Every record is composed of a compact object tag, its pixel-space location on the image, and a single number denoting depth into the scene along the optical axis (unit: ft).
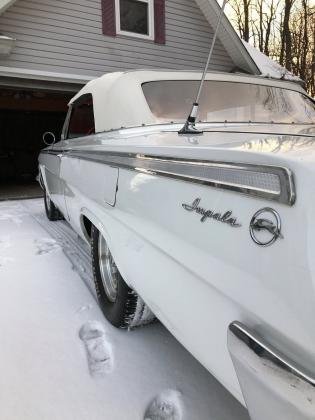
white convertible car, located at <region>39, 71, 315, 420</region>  3.09
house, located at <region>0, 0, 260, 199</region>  25.25
